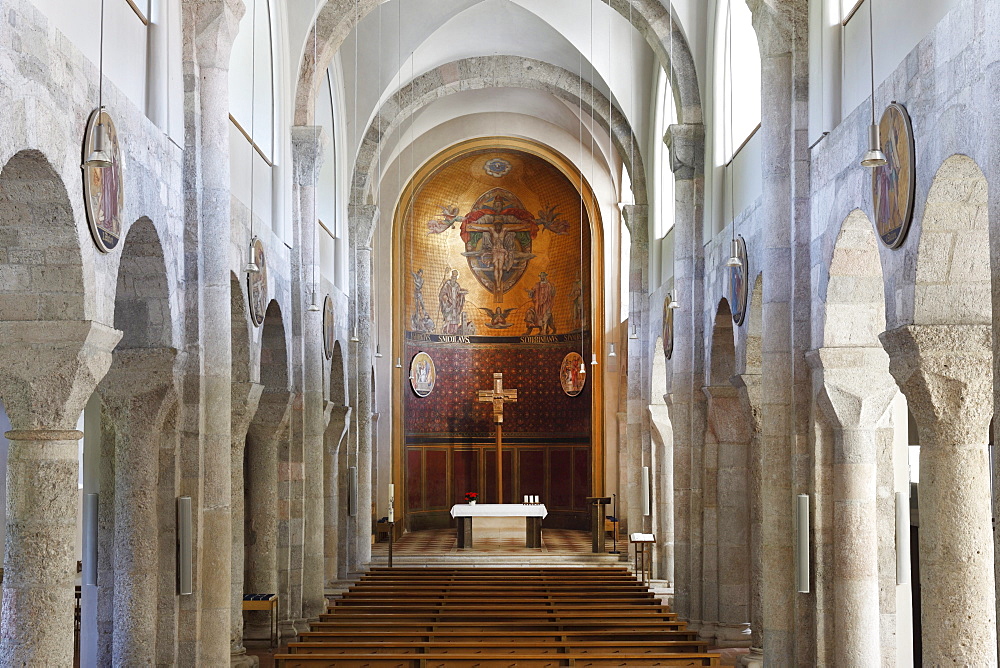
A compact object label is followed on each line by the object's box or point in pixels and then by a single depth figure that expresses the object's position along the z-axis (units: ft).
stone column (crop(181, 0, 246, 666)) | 35.50
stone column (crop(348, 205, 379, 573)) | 75.05
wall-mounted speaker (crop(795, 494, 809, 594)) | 35.04
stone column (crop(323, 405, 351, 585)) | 67.26
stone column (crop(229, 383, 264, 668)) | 42.52
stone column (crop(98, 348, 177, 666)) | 33.22
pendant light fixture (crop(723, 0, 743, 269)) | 47.89
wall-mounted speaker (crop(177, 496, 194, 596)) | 33.65
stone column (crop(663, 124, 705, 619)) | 54.75
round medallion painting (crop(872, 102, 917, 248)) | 26.30
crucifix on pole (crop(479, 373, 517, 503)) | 93.71
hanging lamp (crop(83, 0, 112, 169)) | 22.84
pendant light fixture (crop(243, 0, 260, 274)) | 45.92
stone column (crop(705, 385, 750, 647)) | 51.75
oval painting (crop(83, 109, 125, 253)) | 26.35
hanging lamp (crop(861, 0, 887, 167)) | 23.75
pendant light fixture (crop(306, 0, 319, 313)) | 50.54
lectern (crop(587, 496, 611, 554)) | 80.94
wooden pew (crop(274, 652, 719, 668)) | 35.73
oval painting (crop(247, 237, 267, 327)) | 44.65
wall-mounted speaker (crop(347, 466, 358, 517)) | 65.21
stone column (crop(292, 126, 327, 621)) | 54.09
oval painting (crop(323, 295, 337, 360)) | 63.36
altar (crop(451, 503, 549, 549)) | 82.43
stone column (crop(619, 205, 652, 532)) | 73.61
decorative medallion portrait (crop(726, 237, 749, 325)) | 44.45
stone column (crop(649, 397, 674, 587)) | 67.31
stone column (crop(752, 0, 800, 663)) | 36.91
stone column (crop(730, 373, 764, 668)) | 44.42
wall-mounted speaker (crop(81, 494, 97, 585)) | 32.19
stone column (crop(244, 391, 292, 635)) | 51.47
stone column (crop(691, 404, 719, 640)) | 52.54
